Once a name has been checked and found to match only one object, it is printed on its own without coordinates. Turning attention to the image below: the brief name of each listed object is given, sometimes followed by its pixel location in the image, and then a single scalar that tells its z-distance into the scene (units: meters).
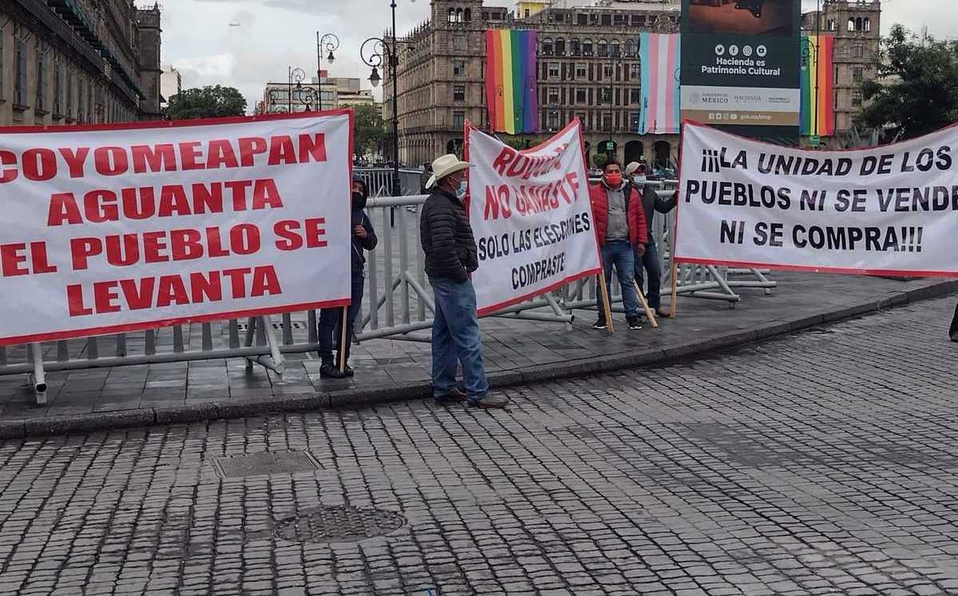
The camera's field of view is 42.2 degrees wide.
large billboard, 18.20
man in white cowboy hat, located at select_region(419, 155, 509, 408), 8.87
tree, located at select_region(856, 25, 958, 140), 37.12
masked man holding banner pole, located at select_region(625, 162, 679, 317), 13.36
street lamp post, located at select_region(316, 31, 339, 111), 53.16
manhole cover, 5.65
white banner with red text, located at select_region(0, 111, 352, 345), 8.63
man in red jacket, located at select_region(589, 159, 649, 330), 12.47
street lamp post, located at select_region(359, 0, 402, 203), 46.06
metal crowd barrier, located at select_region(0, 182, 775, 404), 9.36
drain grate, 7.03
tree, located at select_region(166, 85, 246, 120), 133.00
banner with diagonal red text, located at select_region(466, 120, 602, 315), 10.45
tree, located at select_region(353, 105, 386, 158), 167.25
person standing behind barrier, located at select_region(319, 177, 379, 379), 9.80
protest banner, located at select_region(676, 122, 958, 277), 12.11
